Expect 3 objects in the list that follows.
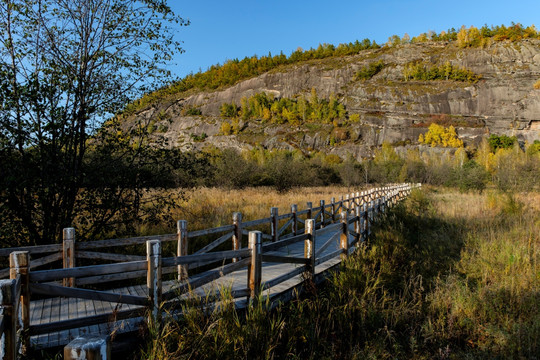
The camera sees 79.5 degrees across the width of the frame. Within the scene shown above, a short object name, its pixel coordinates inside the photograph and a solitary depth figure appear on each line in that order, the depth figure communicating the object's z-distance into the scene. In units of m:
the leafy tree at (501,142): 88.83
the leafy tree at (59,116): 5.79
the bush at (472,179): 34.31
